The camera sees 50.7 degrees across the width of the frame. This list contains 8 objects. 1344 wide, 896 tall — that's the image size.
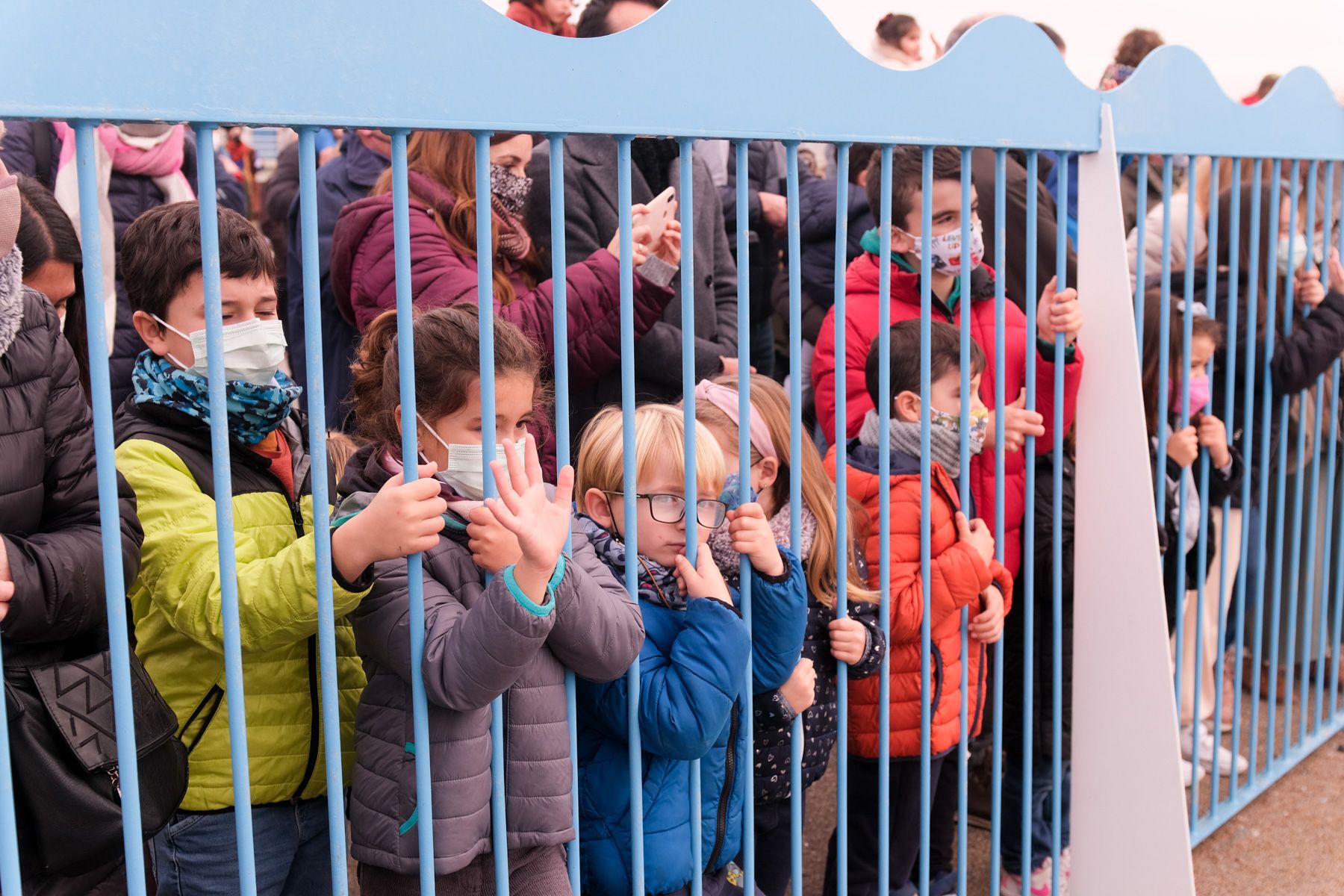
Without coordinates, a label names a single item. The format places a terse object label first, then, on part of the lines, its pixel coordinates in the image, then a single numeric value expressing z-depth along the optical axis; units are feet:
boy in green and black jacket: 6.34
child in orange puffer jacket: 9.50
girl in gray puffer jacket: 6.39
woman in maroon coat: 9.23
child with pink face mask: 11.90
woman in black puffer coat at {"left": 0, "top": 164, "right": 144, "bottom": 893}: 5.87
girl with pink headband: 8.54
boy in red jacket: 10.19
